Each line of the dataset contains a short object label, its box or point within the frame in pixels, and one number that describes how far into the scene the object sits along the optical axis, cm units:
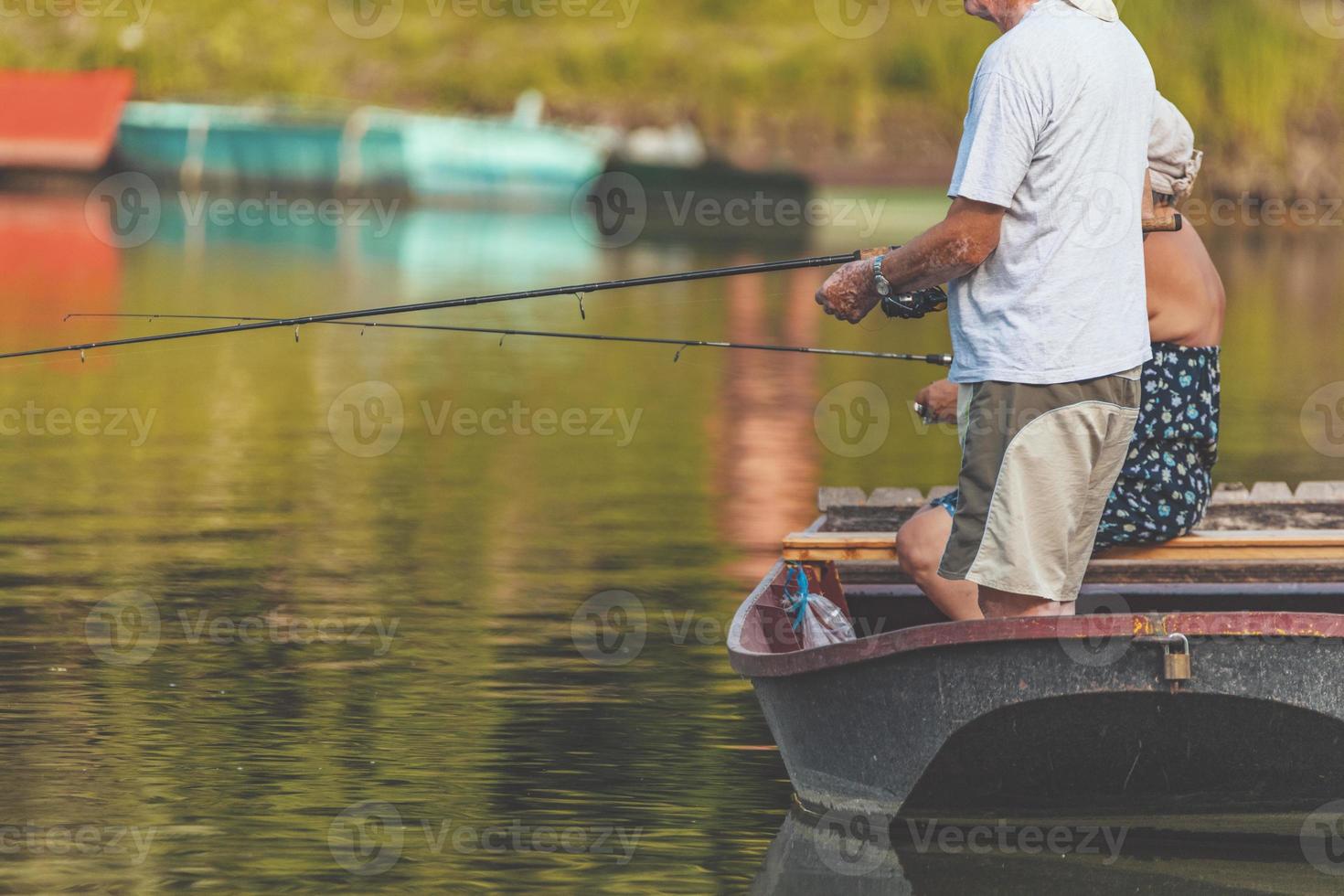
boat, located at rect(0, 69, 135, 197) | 7675
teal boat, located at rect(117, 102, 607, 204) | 7531
